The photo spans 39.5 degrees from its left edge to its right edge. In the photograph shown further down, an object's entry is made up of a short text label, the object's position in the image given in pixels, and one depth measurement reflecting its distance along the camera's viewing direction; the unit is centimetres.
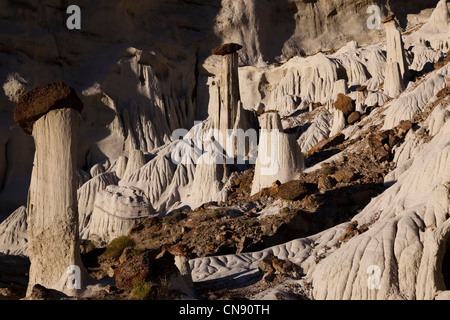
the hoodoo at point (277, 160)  2261
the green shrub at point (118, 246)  1865
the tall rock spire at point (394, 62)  3183
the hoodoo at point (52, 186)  1369
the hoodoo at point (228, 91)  3459
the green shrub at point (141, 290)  1156
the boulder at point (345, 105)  3116
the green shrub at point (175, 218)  2112
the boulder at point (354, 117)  3008
